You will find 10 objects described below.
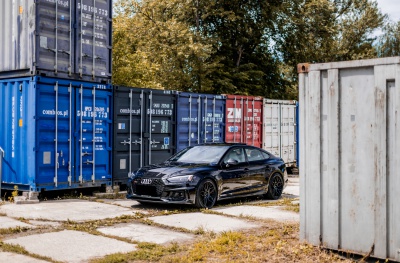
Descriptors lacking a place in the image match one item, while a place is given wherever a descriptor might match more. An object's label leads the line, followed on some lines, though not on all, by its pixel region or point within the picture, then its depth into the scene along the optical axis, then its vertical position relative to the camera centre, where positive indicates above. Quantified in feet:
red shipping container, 64.08 +2.62
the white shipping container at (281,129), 71.10 +1.64
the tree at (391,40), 211.00 +39.45
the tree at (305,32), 116.98 +23.88
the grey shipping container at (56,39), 42.91 +8.38
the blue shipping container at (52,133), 42.57 +0.61
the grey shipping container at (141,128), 49.29 +1.18
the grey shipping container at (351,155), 21.54 -0.59
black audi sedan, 38.40 -2.68
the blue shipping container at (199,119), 56.34 +2.41
